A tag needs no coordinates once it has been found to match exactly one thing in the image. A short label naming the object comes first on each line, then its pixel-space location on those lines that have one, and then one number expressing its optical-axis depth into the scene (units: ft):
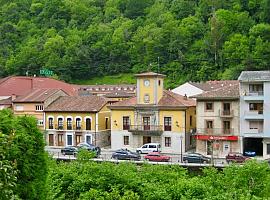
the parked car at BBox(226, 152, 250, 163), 117.04
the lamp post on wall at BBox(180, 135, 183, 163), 138.33
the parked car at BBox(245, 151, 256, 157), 129.56
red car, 120.06
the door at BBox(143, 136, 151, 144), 144.79
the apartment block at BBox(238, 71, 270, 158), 130.41
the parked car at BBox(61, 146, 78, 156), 133.39
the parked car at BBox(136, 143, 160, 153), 135.85
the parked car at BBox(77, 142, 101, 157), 132.87
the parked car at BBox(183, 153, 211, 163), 115.44
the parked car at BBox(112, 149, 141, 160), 122.72
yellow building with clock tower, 140.36
